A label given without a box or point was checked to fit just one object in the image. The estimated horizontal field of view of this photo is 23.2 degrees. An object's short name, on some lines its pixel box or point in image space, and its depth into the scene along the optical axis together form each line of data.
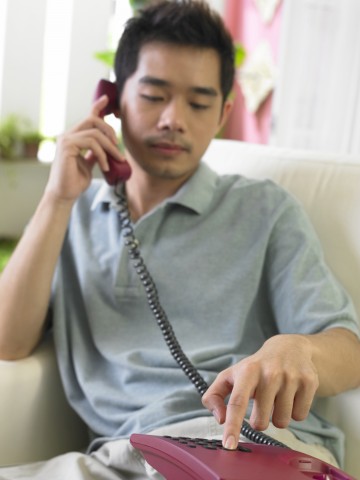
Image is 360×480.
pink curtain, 3.87
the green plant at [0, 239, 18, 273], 3.29
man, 1.50
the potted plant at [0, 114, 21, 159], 3.84
